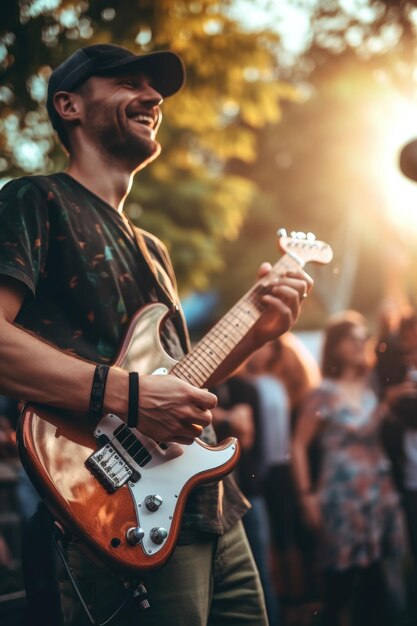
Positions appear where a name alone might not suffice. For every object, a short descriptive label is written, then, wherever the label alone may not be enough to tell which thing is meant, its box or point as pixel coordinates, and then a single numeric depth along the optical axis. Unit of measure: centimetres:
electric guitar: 169
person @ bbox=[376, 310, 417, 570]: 429
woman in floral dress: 446
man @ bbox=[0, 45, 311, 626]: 175
